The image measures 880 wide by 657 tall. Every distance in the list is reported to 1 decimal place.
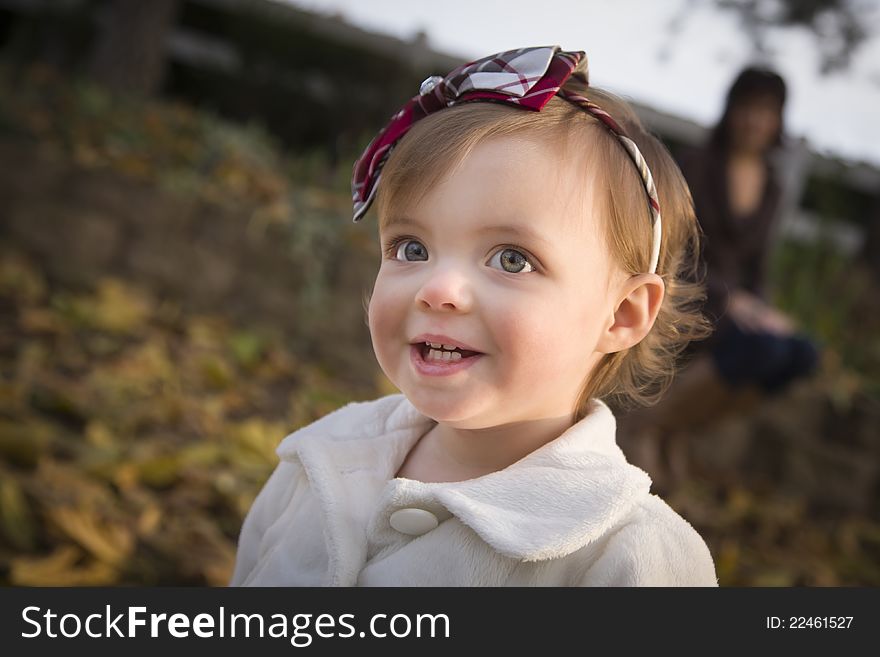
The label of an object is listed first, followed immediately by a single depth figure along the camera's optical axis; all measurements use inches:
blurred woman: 112.4
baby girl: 38.6
